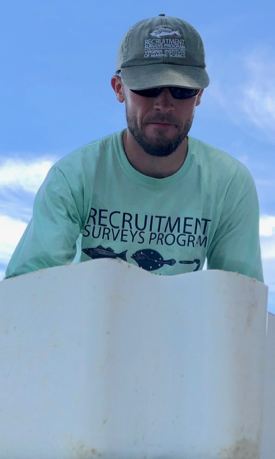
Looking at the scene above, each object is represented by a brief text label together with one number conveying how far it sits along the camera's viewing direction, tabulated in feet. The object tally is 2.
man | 7.75
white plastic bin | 5.20
